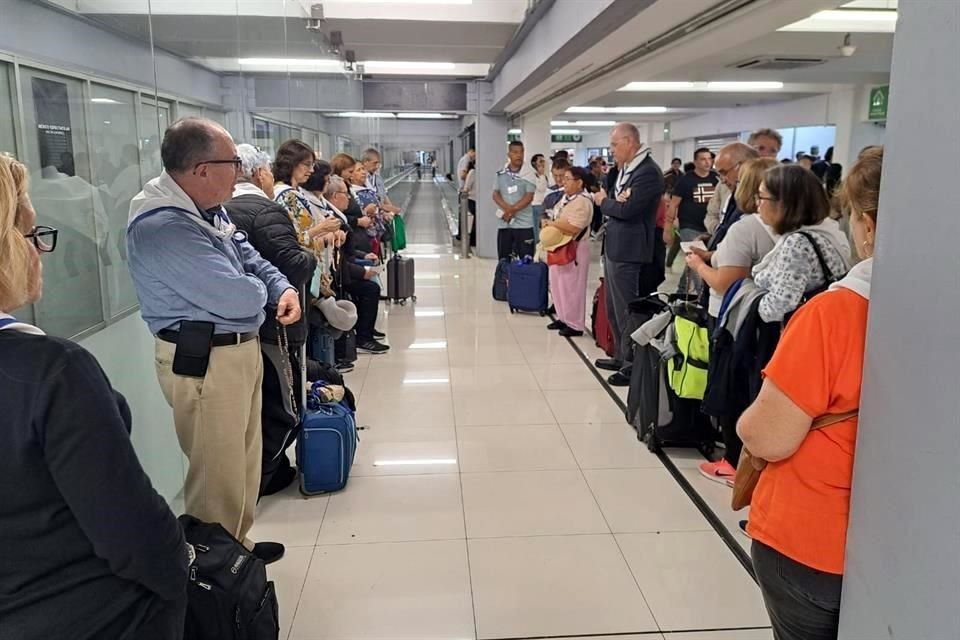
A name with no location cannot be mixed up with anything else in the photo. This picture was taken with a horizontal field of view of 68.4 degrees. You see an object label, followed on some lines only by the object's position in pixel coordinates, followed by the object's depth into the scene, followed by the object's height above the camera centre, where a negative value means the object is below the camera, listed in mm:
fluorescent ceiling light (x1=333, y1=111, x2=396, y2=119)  8995 +1098
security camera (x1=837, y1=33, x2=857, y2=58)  6816 +1363
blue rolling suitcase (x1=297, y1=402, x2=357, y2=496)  3164 -1162
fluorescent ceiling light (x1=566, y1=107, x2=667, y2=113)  16188 +1837
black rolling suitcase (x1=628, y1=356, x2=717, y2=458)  3635 -1155
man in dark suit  4746 -221
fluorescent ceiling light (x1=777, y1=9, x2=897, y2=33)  6457 +1521
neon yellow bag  3404 -808
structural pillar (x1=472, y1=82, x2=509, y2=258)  11047 +411
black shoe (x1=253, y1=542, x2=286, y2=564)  2695 -1376
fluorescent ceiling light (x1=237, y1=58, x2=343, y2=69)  4160 +966
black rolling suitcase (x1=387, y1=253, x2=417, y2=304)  7539 -958
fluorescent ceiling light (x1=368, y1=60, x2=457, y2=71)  9838 +1726
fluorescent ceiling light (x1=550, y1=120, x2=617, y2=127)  21906 +2060
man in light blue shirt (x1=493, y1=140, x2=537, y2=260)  8180 -205
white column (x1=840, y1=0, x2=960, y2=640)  970 -253
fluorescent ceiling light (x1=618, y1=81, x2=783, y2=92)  11641 +1690
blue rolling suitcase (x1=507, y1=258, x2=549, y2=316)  7023 -970
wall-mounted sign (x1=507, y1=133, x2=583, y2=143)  28516 +2020
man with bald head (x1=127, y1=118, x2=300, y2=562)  2100 -360
